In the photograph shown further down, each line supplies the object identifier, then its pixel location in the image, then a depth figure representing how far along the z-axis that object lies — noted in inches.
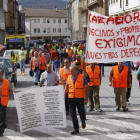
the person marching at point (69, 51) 1065.6
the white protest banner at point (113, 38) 411.5
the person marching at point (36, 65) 752.1
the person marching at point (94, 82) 490.3
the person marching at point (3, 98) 370.6
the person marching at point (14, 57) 1079.6
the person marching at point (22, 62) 1031.0
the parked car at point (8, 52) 1285.7
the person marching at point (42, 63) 751.2
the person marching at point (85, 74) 420.3
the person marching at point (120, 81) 484.4
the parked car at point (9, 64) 787.2
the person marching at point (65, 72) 475.2
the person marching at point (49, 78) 456.8
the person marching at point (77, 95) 371.6
